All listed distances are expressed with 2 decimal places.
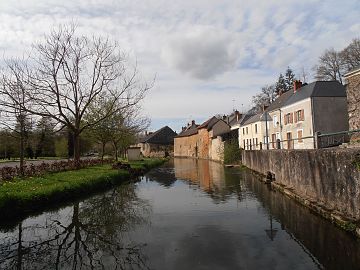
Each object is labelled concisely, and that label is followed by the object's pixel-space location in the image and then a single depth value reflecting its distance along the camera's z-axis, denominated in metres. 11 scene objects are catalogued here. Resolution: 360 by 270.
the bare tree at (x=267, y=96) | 65.38
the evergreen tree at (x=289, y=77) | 68.56
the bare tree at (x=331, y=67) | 45.44
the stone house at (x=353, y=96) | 23.92
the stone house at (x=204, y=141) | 51.97
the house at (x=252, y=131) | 41.16
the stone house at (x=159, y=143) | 80.68
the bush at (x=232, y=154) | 39.99
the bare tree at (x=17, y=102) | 20.34
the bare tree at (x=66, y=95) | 22.41
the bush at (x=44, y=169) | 16.62
